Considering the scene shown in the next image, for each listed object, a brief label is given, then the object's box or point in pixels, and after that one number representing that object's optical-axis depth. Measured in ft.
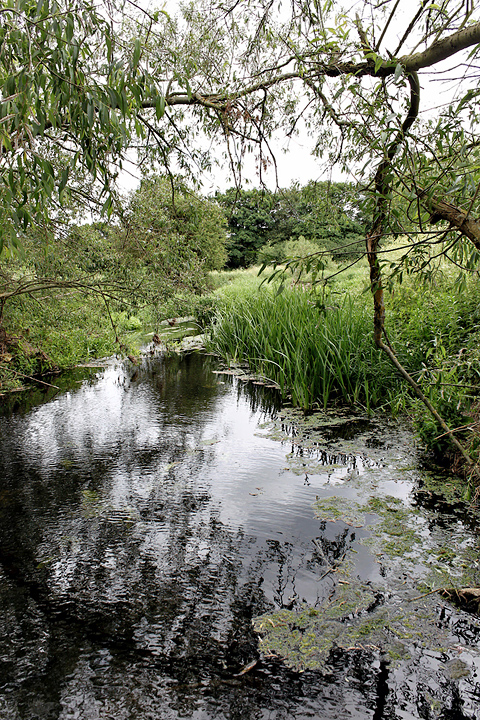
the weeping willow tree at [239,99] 5.20
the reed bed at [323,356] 17.37
